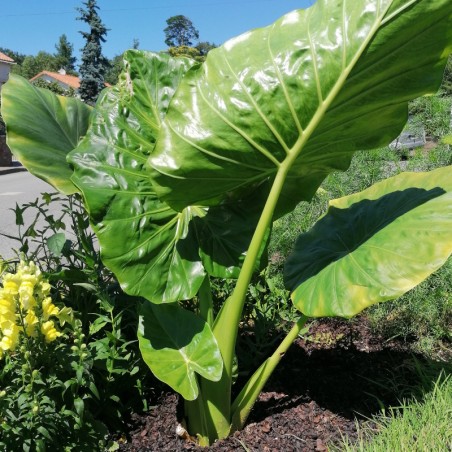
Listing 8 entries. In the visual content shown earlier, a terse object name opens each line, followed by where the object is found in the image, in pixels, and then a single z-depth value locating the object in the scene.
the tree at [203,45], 79.46
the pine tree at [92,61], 28.19
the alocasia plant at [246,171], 1.56
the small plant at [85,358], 1.73
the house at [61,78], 49.94
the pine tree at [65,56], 66.06
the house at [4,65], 29.25
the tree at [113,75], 57.13
